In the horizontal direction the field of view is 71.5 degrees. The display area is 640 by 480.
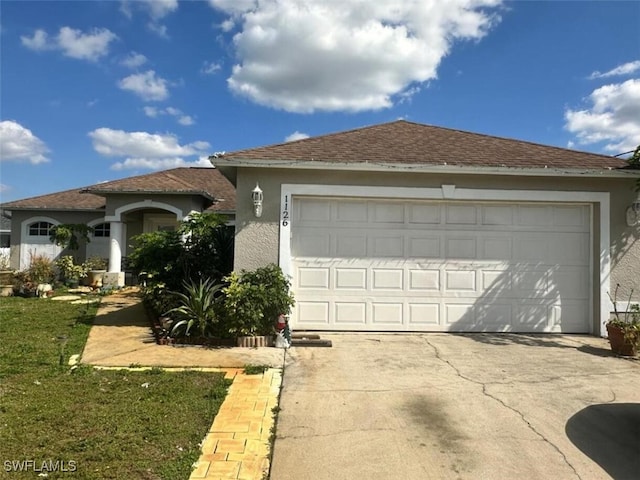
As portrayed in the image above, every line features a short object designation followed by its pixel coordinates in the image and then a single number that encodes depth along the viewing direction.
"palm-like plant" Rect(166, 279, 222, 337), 7.03
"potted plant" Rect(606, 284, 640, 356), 6.50
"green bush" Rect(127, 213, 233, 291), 8.44
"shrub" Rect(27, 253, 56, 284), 13.34
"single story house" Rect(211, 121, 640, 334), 7.82
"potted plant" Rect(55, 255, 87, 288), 15.60
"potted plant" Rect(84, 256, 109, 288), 15.14
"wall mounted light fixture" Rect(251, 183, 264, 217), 7.48
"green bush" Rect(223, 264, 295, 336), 6.85
